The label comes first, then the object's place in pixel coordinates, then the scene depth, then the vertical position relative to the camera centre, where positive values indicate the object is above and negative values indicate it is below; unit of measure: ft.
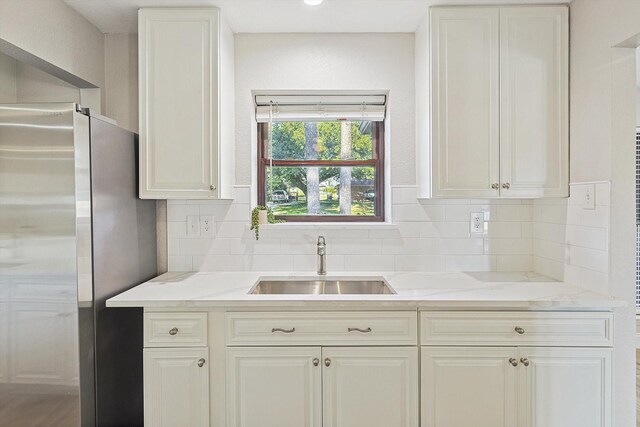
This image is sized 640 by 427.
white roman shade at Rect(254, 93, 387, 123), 8.55 +2.06
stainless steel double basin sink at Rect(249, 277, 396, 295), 7.87 -1.52
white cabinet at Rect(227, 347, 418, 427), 6.16 -2.65
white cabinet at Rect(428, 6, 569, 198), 7.12 +1.84
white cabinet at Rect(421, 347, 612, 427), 6.12 -2.66
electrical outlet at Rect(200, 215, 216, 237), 8.32 -0.34
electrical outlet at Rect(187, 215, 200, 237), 8.30 -0.34
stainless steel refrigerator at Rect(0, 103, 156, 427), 5.46 -0.79
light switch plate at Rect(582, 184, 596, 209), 6.47 +0.13
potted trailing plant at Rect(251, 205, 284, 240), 8.18 -0.21
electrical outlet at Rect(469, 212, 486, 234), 8.25 -0.32
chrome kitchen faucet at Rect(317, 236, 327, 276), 7.89 -0.92
